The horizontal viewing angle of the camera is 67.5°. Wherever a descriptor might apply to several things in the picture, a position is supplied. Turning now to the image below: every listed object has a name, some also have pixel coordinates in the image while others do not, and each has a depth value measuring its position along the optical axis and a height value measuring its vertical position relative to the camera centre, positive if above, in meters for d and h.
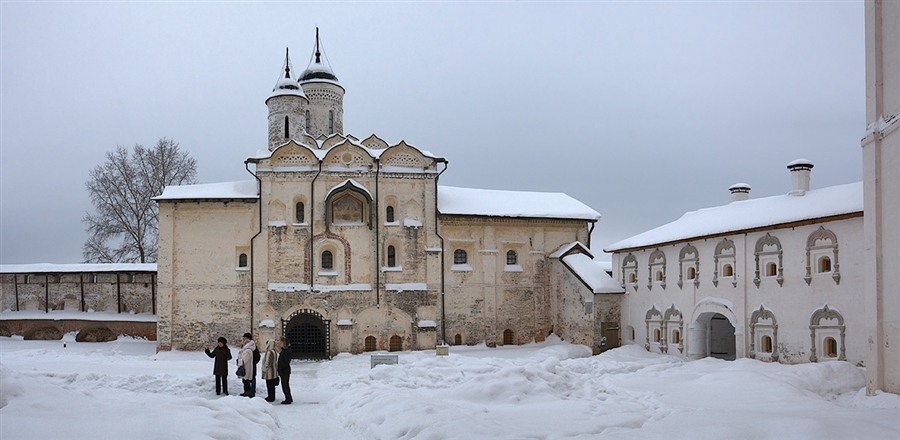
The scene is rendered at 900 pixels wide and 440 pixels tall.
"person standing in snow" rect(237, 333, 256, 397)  13.70 -2.23
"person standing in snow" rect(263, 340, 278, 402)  13.48 -2.34
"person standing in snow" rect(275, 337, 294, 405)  13.62 -2.41
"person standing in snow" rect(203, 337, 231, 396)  13.87 -2.26
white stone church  26.59 -0.39
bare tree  34.03 +2.64
